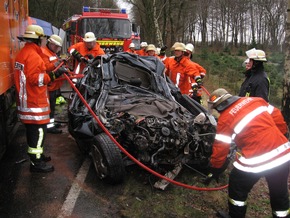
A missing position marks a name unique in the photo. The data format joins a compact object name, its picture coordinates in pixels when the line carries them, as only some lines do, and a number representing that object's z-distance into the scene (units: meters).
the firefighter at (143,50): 11.88
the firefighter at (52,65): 5.18
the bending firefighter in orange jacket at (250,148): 3.13
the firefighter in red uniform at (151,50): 9.91
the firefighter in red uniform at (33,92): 4.38
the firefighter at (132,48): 12.38
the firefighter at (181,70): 6.84
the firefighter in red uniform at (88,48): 7.19
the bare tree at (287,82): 6.31
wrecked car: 4.15
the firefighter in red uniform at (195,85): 6.72
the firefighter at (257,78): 4.84
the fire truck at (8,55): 4.17
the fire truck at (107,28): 14.05
